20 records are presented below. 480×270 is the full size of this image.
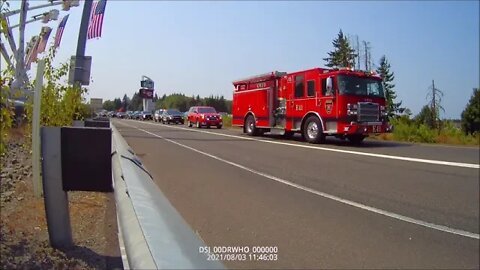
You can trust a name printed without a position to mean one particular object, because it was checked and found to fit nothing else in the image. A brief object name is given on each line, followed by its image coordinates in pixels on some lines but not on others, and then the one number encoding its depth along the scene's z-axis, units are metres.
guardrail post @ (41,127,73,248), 4.21
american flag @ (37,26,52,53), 17.08
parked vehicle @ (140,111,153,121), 79.06
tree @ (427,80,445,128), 30.55
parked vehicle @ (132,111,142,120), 89.21
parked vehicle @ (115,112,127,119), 105.50
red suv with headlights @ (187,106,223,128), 39.62
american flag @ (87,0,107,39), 17.45
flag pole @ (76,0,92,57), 14.27
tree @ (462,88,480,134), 61.33
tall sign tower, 65.06
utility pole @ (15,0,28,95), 22.25
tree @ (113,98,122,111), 168.31
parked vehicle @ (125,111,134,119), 97.09
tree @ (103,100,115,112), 160.29
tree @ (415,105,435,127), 28.86
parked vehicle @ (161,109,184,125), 54.09
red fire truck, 18.80
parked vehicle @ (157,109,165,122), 59.97
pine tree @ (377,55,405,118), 70.07
